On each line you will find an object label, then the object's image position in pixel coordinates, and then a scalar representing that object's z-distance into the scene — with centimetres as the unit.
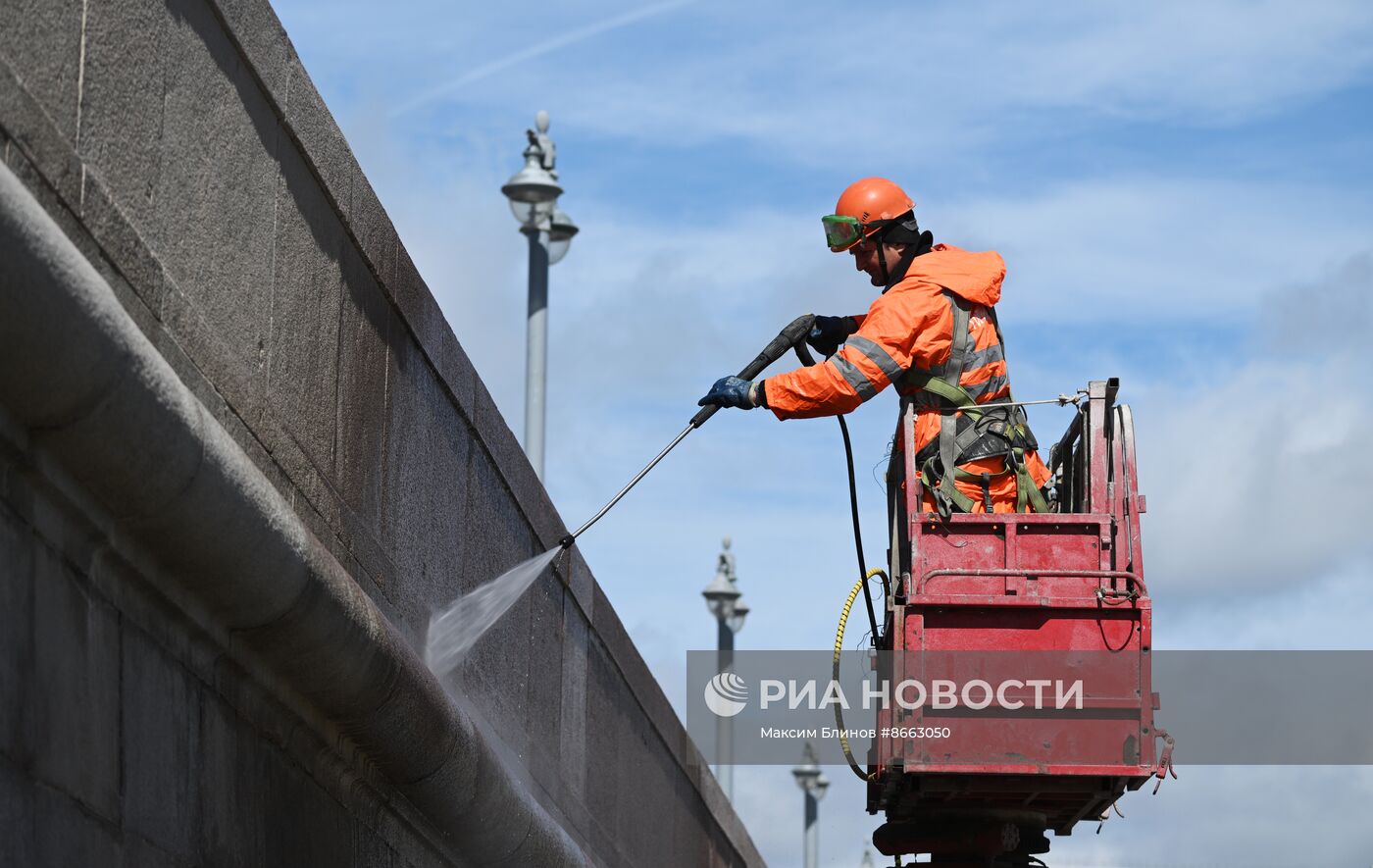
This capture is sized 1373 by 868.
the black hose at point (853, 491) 1917
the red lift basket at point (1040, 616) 1742
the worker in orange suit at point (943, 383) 1776
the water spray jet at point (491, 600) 1651
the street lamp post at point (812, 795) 6869
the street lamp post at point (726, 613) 4893
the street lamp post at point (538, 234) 3190
